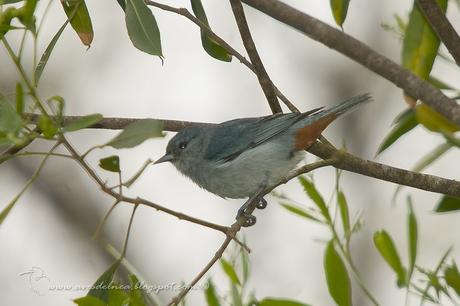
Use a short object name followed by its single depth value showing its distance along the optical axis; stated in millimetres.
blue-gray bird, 9039
